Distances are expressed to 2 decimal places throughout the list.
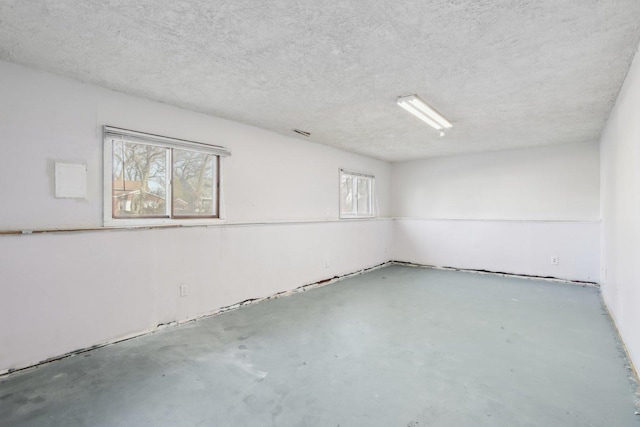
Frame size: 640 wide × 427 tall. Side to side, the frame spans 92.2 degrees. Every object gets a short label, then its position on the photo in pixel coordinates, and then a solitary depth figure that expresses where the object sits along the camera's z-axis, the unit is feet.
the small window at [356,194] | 18.88
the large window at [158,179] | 9.32
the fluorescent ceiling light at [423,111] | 9.92
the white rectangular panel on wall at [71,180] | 8.15
